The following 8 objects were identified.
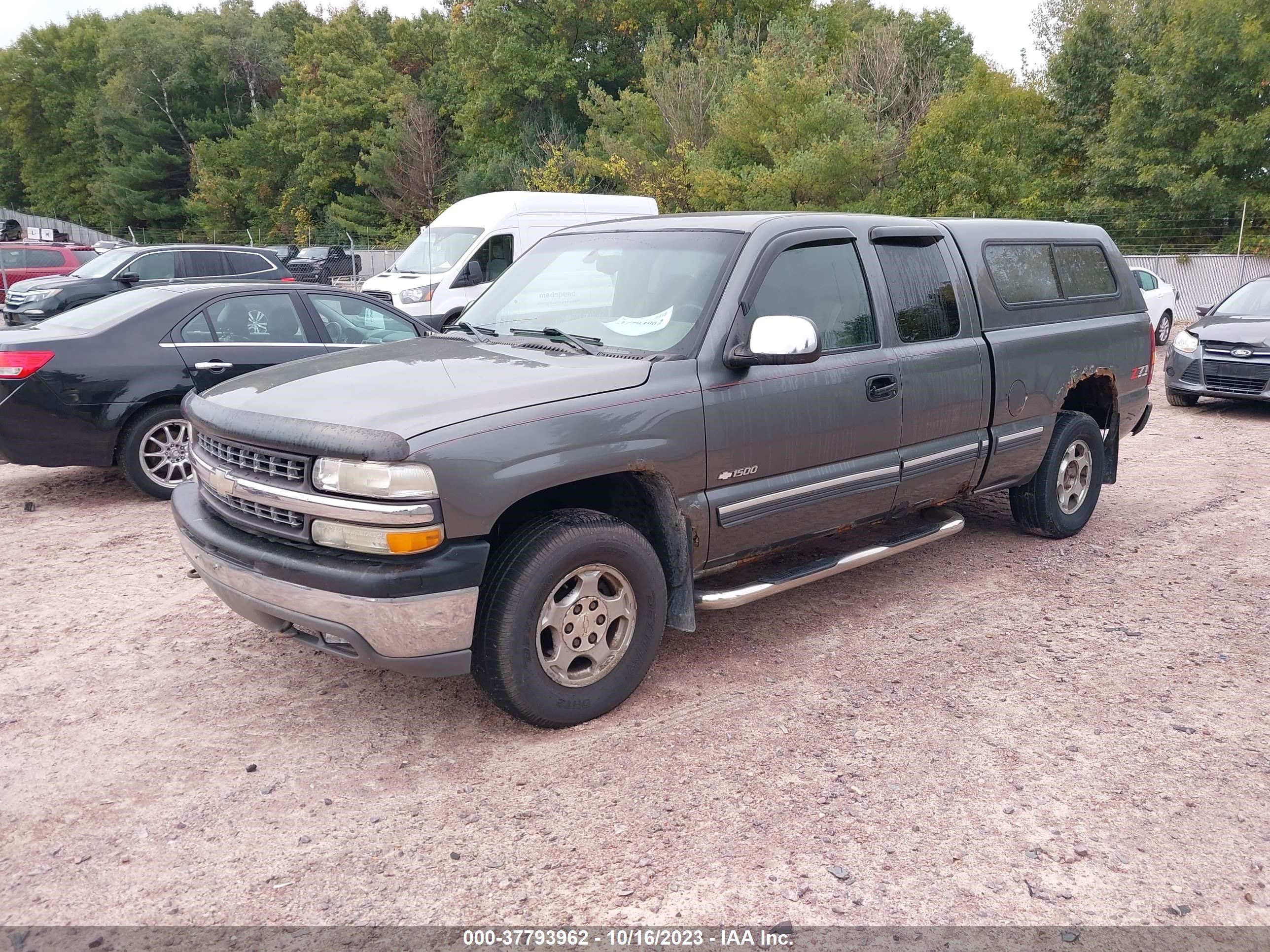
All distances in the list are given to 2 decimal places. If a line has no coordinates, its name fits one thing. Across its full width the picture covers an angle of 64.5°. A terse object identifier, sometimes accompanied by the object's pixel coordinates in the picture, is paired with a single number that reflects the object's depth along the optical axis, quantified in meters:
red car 22.22
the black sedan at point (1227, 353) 10.85
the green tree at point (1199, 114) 25.58
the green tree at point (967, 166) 27.09
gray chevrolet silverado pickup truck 3.44
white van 15.21
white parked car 17.22
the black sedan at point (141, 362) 6.69
